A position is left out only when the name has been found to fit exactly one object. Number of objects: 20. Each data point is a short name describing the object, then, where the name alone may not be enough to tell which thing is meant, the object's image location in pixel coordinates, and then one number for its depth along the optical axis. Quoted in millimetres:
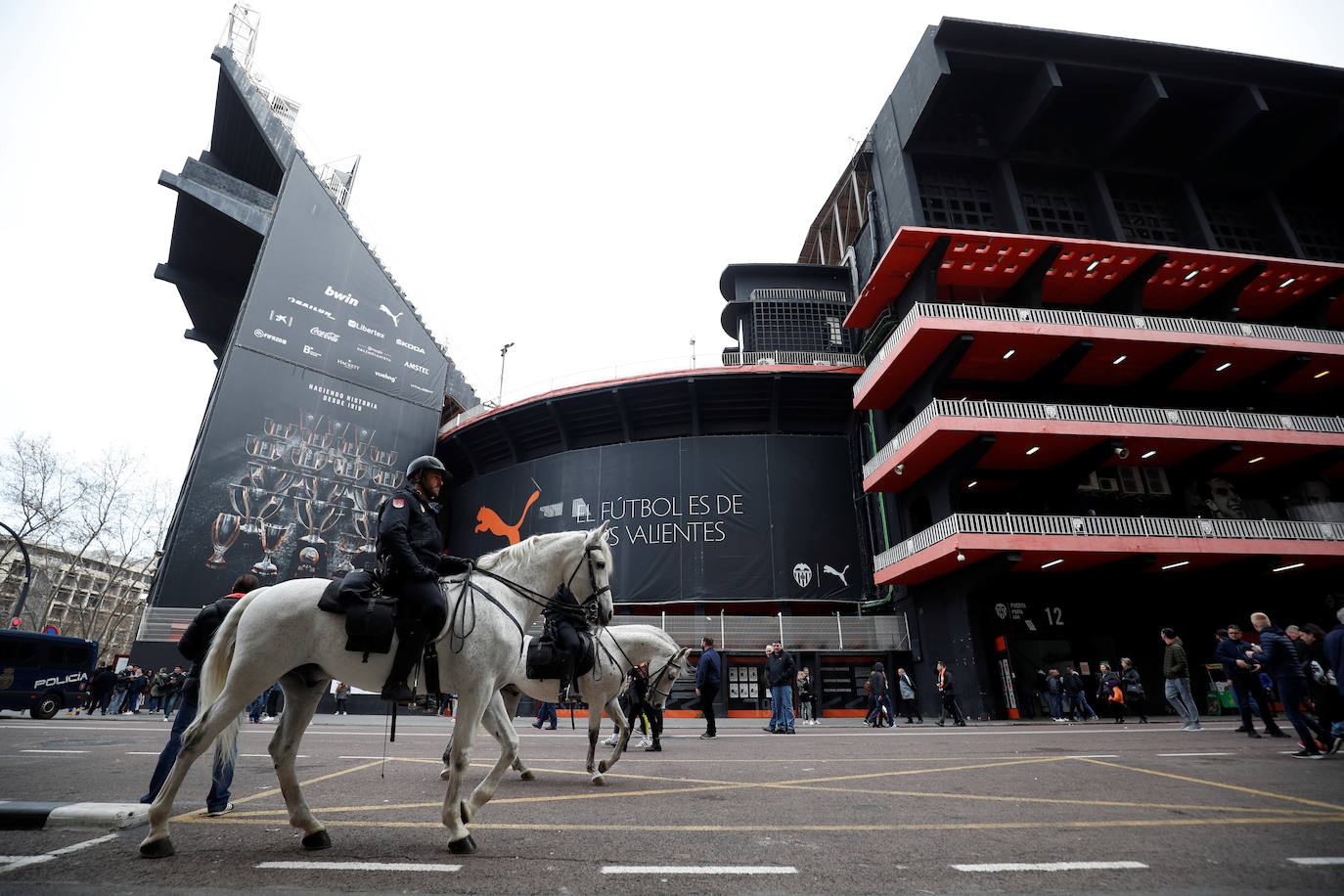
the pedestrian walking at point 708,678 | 13602
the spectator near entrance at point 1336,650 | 7395
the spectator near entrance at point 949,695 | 18141
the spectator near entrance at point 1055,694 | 19500
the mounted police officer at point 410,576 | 4109
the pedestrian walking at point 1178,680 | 12312
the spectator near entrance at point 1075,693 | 19594
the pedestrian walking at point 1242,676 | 10547
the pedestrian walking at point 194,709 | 4840
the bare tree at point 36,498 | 30797
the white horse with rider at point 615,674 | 7578
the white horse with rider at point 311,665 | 3803
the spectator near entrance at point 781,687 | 14852
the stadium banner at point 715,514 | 28172
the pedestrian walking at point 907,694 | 20072
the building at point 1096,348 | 21375
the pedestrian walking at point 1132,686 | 17031
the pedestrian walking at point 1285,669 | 8156
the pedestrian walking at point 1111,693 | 17875
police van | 19016
